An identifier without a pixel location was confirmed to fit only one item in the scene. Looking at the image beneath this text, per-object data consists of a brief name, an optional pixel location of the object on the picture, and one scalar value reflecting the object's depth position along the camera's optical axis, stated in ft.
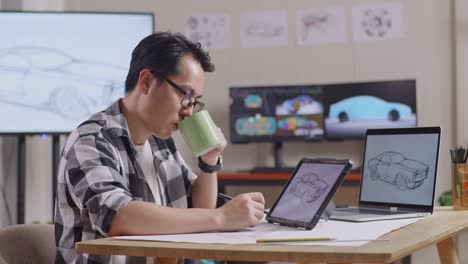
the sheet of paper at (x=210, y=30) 20.38
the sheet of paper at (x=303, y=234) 7.10
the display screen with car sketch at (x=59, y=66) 17.26
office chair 8.73
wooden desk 6.15
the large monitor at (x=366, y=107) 18.59
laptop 9.91
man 8.00
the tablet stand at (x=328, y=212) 9.13
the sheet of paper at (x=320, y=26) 19.80
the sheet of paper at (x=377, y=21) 19.49
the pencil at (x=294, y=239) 7.01
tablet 8.42
